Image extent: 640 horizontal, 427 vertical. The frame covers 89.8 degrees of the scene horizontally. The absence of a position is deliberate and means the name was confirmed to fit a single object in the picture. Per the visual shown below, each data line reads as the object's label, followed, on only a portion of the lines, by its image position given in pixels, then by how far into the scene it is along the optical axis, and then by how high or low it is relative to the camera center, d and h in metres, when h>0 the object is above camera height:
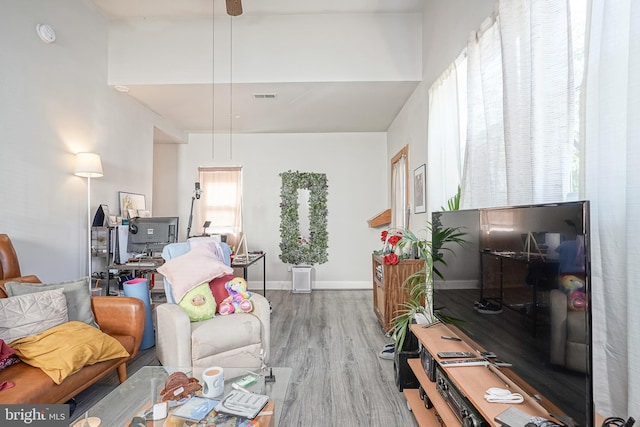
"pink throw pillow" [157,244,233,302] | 2.53 -0.41
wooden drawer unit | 3.36 -0.67
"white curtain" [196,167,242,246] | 5.83 +0.35
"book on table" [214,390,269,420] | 1.41 -0.84
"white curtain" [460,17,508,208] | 1.90 +0.62
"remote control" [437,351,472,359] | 1.61 -0.68
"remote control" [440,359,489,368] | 1.54 -0.68
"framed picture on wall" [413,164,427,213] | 3.41 +0.36
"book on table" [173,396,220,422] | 1.38 -0.84
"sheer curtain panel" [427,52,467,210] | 2.53 +0.76
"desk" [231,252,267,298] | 3.59 -0.49
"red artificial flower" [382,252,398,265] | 3.28 -0.39
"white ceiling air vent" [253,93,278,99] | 4.10 +1.61
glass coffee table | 1.42 -0.88
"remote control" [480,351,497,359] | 1.46 -0.62
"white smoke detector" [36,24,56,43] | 2.88 +1.70
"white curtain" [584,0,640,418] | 1.00 +0.09
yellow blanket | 1.74 -0.74
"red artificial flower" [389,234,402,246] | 3.41 -0.20
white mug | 1.55 -0.80
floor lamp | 3.20 +0.54
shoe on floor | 2.85 -1.18
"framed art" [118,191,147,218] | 4.01 +0.23
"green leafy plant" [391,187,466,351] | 1.89 -0.34
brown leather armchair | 2.22 -0.32
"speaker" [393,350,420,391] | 2.28 -1.07
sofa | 1.59 -0.82
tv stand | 1.19 -0.69
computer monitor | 3.46 -0.17
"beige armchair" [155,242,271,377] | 2.19 -0.85
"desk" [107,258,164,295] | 3.19 -0.46
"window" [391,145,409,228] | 4.25 +0.48
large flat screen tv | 0.96 -0.29
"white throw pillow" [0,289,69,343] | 1.87 -0.58
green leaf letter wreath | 5.82 -0.03
